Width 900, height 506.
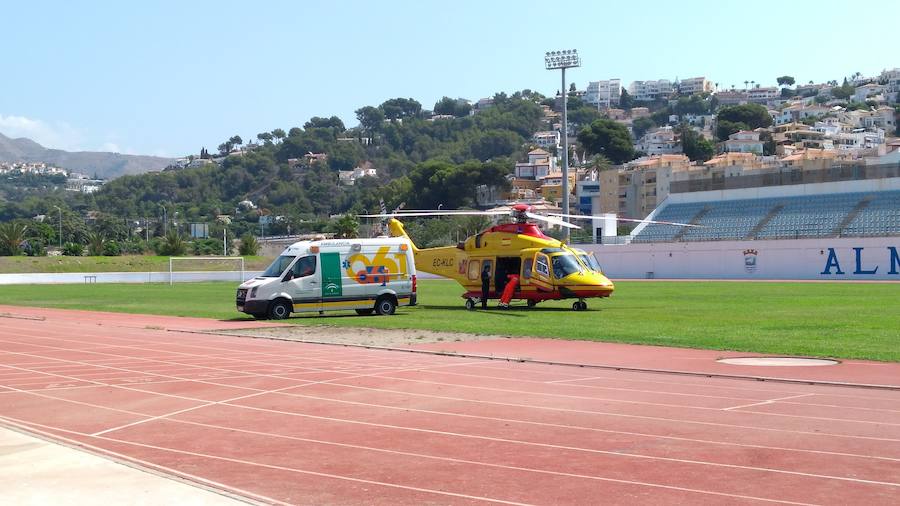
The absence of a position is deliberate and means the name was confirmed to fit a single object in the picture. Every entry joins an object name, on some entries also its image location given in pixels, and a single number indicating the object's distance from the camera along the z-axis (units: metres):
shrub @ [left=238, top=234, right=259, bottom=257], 110.50
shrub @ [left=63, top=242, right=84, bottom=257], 104.41
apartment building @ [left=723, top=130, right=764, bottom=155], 180.62
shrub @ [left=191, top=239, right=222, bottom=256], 127.54
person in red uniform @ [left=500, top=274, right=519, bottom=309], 33.66
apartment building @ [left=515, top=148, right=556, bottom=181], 197.50
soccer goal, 84.31
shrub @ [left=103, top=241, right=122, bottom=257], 108.31
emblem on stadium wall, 61.38
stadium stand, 64.81
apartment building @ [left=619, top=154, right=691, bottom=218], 123.50
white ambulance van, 31.50
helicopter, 32.38
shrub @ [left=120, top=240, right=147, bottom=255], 121.81
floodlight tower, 73.44
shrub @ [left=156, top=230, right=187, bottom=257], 108.88
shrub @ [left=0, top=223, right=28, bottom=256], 101.12
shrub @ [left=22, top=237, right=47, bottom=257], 106.15
